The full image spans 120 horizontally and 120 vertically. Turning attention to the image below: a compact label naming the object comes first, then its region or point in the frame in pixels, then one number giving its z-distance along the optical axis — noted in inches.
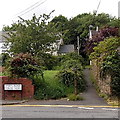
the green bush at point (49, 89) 721.0
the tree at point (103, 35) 1066.7
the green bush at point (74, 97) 682.9
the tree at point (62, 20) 2239.5
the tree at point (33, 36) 1055.0
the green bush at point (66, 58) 1159.3
